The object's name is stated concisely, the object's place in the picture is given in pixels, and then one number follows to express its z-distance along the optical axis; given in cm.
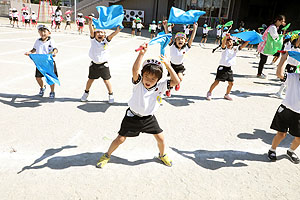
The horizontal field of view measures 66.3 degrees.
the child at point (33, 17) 1969
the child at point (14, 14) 1886
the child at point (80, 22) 1815
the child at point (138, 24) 2001
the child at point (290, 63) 604
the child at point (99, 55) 511
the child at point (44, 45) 514
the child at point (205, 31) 1711
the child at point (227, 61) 584
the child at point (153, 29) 1855
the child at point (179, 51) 560
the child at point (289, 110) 335
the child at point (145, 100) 284
